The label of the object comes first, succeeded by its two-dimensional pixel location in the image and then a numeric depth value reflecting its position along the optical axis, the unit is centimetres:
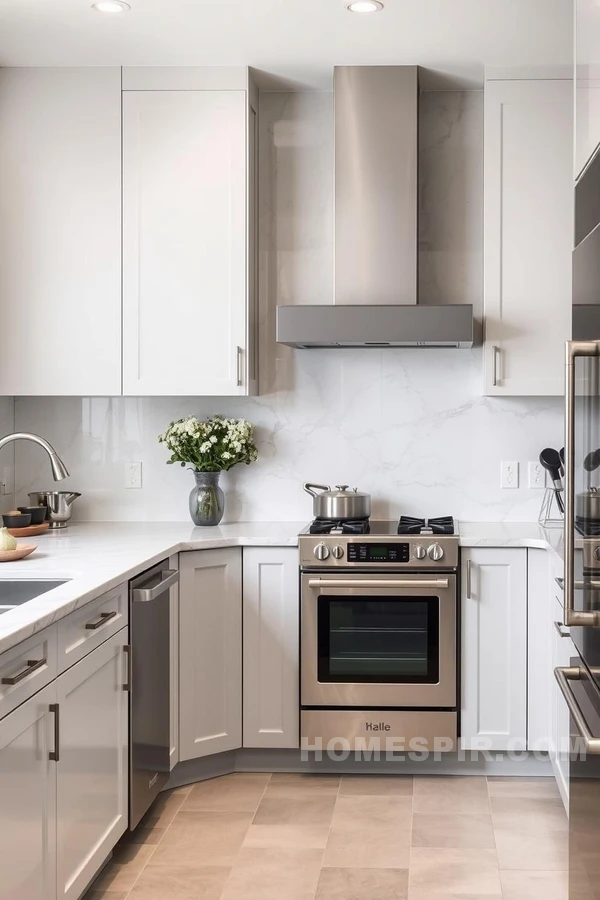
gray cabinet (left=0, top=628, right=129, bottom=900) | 189
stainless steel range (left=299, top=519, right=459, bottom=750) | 341
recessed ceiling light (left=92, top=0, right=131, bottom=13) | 301
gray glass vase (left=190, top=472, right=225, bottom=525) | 376
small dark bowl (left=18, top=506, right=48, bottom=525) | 366
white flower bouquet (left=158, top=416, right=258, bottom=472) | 371
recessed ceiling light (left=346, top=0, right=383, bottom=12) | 300
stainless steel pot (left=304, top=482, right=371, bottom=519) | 362
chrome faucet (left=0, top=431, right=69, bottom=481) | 275
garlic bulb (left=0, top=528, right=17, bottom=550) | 285
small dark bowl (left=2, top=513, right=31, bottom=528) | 354
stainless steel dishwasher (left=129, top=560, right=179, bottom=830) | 278
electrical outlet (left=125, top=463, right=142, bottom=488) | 402
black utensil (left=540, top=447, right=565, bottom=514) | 364
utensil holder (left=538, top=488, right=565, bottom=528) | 375
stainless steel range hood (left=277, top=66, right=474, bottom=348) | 362
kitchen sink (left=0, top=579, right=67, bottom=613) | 260
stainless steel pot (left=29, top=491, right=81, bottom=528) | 377
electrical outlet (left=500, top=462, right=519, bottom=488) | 390
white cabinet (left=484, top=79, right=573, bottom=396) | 359
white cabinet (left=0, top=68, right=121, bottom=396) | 360
